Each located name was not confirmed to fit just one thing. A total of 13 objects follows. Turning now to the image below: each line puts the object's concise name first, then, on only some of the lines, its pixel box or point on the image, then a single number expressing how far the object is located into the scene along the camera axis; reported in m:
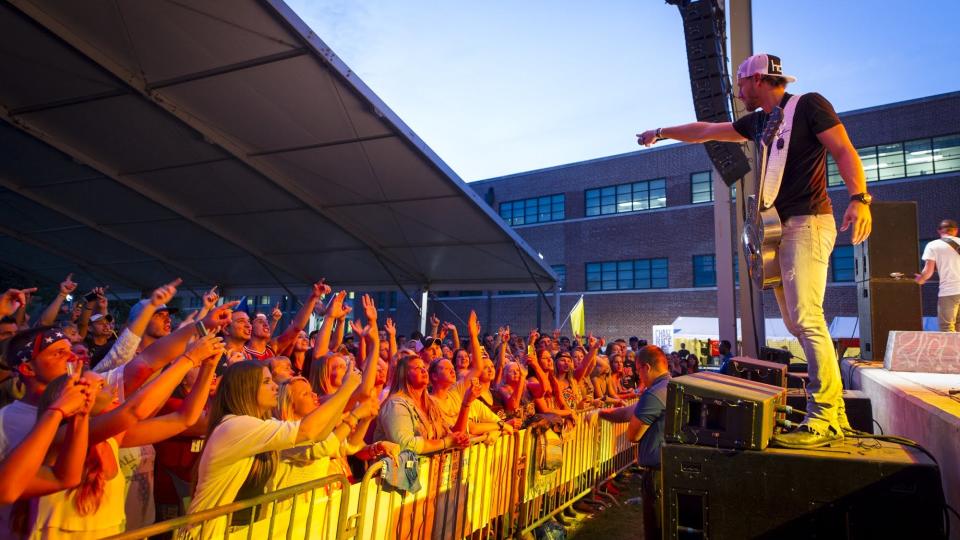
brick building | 22.25
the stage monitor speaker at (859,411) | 4.57
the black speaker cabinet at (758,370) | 4.07
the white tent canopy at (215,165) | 8.85
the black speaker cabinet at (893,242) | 6.51
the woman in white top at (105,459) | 2.38
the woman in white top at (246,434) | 2.83
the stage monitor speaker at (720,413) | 2.53
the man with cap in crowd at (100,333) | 5.55
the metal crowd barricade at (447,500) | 2.93
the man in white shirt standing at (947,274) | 6.55
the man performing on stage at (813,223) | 2.85
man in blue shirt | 4.16
